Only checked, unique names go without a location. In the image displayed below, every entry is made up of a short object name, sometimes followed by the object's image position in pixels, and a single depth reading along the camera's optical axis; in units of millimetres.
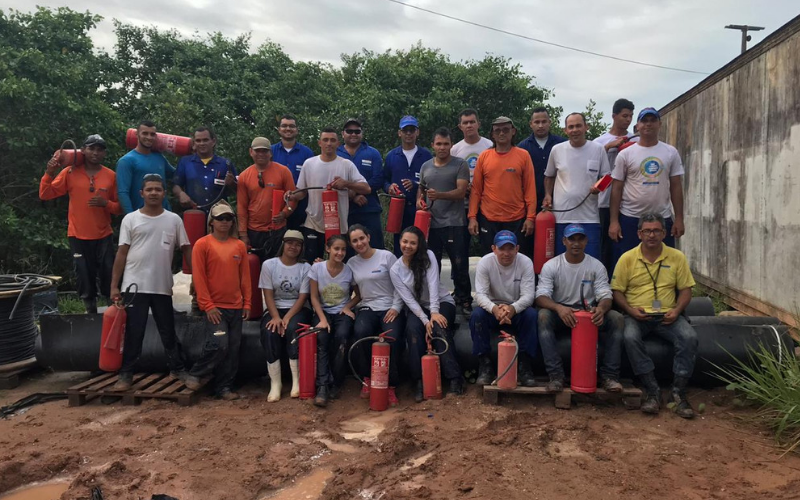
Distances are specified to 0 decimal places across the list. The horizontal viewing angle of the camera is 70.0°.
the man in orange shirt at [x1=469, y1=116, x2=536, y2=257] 5883
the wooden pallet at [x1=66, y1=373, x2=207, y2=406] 5465
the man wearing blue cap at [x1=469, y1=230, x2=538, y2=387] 5301
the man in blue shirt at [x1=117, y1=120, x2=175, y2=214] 6195
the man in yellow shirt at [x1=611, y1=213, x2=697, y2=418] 5008
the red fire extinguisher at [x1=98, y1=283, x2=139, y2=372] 5449
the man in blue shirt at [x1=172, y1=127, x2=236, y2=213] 6367
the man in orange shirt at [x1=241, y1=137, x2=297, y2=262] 6184
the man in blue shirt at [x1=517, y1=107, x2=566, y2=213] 6352
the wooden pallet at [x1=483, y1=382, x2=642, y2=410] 4953
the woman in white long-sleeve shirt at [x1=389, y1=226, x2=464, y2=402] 5414
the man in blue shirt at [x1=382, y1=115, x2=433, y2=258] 6609
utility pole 19453
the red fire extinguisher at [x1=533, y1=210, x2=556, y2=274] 5777
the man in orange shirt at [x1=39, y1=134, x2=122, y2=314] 6105
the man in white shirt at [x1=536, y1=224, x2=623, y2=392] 5098
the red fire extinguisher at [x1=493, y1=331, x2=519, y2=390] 5043
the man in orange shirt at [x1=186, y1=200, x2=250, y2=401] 5531
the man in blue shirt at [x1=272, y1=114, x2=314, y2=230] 6672
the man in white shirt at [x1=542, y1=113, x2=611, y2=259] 5699
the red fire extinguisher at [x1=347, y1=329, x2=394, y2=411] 5141
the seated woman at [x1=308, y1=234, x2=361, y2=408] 5465
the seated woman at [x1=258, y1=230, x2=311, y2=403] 5570
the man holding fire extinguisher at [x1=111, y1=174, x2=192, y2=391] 5535
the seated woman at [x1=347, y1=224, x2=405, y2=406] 5492
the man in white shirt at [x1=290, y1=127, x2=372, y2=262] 6258
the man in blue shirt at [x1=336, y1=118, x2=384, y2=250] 6723
